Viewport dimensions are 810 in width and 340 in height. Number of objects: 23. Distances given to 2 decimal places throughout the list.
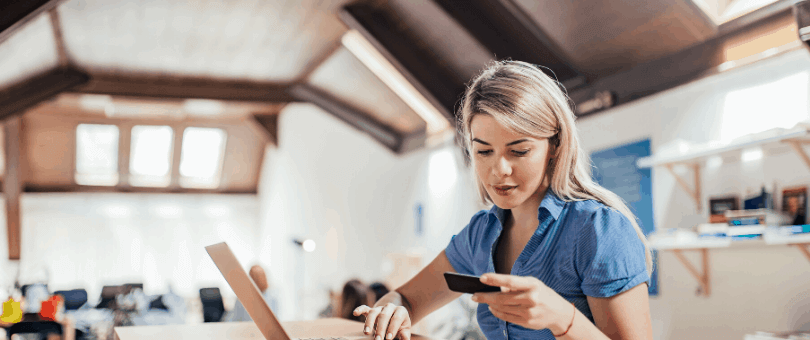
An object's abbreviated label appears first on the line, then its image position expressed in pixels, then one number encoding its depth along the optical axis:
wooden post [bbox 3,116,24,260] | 9.62
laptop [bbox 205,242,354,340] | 1.02
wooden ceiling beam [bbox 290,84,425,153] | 7.96
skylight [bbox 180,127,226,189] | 11.45
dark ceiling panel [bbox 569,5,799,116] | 3.55
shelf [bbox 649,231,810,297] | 2.89
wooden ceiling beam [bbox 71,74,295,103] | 8.14
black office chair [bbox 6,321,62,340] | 5.95
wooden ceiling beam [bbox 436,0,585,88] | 4.73
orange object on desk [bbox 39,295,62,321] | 6.52
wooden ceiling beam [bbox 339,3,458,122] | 6.13
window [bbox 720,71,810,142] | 3.20
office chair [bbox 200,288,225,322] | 6.66
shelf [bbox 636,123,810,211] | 2.90
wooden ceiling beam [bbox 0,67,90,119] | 7.64
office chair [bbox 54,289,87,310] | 7.16
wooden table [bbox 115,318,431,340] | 1.36
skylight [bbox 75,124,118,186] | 10.71
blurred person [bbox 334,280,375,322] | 4.13
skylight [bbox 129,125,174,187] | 11.08
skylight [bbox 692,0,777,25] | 3.55
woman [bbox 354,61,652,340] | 1.07
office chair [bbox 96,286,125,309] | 7.17
